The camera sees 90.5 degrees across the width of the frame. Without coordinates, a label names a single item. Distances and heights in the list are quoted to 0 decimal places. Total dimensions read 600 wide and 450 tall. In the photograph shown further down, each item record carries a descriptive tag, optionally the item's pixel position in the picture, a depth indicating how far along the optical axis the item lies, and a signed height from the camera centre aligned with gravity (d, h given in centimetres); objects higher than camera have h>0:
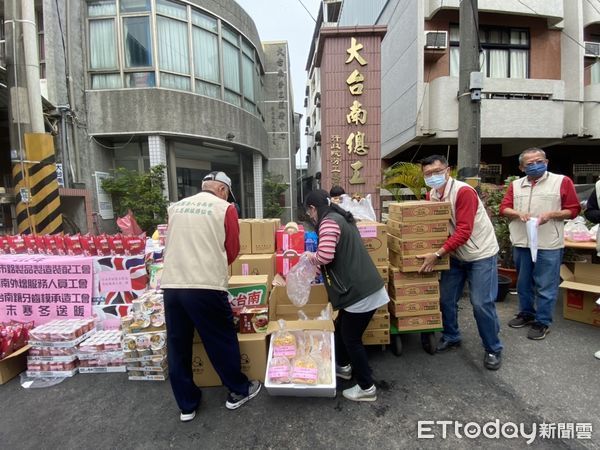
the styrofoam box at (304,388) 224 -136
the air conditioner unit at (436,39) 780 +432
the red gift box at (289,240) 394 -42
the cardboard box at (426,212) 270 -7
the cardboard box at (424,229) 272 -23
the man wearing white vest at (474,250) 260 -42
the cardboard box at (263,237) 375 -35
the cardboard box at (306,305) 323 -106
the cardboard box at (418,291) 281 -82
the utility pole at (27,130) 456 +139
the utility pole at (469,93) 401 +150
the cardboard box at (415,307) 280 -97
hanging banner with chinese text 313 -76
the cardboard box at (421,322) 283 -112
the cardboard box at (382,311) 281 -100
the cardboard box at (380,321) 281 -109
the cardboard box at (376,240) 289 -34
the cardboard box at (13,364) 271 -138
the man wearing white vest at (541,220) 296 -21
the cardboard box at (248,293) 281 -79
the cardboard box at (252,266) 347 -66
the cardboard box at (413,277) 281 -69
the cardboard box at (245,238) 375 -35
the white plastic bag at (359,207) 494 -2
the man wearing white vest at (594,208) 300 -10
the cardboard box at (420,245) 272 -38
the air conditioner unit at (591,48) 866 +438
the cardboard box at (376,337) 284 -125
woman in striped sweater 220 -54
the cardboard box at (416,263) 273 -55
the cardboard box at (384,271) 290 -64
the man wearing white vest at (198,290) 207 -55
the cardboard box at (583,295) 340 -114
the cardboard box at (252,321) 270 -101
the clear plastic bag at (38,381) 267 -150
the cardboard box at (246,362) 258 -132
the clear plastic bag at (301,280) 256 -63
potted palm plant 467 -46
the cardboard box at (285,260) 387 -67
